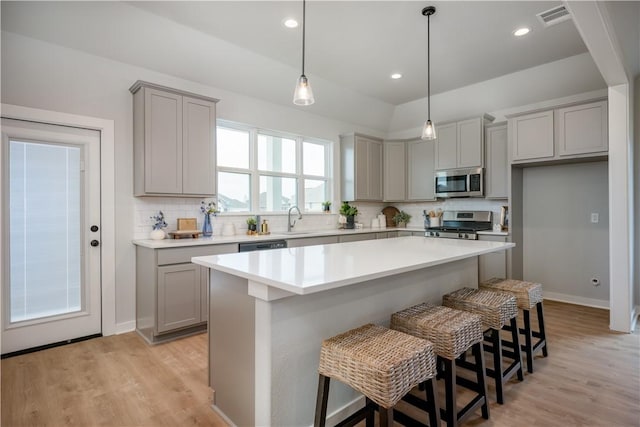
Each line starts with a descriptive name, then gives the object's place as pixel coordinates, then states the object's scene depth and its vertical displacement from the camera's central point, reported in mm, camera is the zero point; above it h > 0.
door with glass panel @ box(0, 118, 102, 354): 2787 -168
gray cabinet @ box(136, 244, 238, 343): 2998 -728
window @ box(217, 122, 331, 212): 4254 +619
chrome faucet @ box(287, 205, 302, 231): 4713 -89
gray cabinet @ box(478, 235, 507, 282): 4285 -669
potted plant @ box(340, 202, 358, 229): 5332 +9
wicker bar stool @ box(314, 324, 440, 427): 1343 -656
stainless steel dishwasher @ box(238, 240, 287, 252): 3526 -346
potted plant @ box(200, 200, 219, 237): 3787 -14
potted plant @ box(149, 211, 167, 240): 3363 -122
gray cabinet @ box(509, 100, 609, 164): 3668 +929
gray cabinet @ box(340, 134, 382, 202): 5340 +767
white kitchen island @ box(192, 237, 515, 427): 1548 -554
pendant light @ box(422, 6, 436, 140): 2914 +766
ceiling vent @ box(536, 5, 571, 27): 2930 +1786
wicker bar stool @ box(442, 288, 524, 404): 2109 -663
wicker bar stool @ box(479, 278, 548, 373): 2502 -679
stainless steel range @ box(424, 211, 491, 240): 4691 -184
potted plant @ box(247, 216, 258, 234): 4246 -141
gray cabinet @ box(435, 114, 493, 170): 4707 +1024
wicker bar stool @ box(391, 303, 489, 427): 1721 -669
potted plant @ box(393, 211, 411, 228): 5941 -102
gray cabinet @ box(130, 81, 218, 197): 3227 +742
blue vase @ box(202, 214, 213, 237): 3785 -156
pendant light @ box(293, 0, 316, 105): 2150 +790
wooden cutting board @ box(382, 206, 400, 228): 6094 +24
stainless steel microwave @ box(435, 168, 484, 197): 4711 +449
